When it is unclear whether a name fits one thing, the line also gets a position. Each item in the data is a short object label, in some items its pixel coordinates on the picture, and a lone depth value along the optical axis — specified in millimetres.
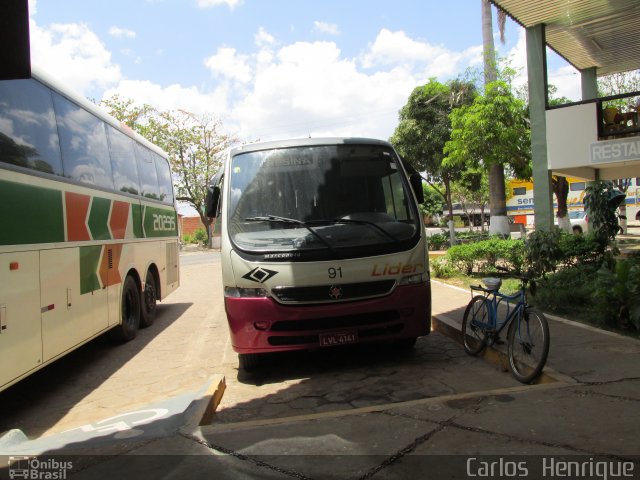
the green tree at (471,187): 26289
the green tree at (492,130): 16125
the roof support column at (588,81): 14930
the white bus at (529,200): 39444
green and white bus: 4496
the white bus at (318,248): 5273
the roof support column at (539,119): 11789
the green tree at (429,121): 22922
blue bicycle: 4691
